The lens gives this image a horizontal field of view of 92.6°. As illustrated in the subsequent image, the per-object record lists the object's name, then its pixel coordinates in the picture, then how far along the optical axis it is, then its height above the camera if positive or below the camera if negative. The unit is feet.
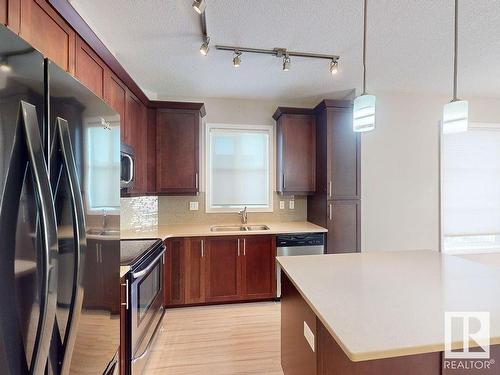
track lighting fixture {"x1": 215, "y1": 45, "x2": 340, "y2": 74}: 7.26 +4.13
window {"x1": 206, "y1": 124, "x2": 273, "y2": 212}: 11.42 +0.83
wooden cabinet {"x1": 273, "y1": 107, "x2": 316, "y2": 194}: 10.71 +1.52
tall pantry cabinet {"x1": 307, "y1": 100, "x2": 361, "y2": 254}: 9.82 +0.28
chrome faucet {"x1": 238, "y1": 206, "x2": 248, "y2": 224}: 11.22 -1.47
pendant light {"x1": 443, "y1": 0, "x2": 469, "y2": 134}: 4.67 +1.40
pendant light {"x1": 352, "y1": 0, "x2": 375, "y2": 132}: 5.04 +1.57
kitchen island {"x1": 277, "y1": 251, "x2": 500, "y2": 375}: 2.86 -1.80
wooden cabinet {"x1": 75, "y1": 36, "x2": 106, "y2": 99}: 4.93 +2.64
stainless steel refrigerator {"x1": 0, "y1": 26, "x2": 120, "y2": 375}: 1.83 -0.34
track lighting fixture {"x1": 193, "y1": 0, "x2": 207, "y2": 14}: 4.82 +3.65
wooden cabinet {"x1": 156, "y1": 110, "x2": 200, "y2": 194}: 9.93 +1.39
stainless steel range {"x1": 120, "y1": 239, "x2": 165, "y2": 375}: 5.23 -2.89
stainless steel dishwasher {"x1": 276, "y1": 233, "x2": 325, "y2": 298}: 9.65 -2.44
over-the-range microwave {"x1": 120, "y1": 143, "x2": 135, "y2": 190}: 6.73 +0.46
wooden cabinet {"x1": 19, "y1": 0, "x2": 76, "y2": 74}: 3.49 +2.51
